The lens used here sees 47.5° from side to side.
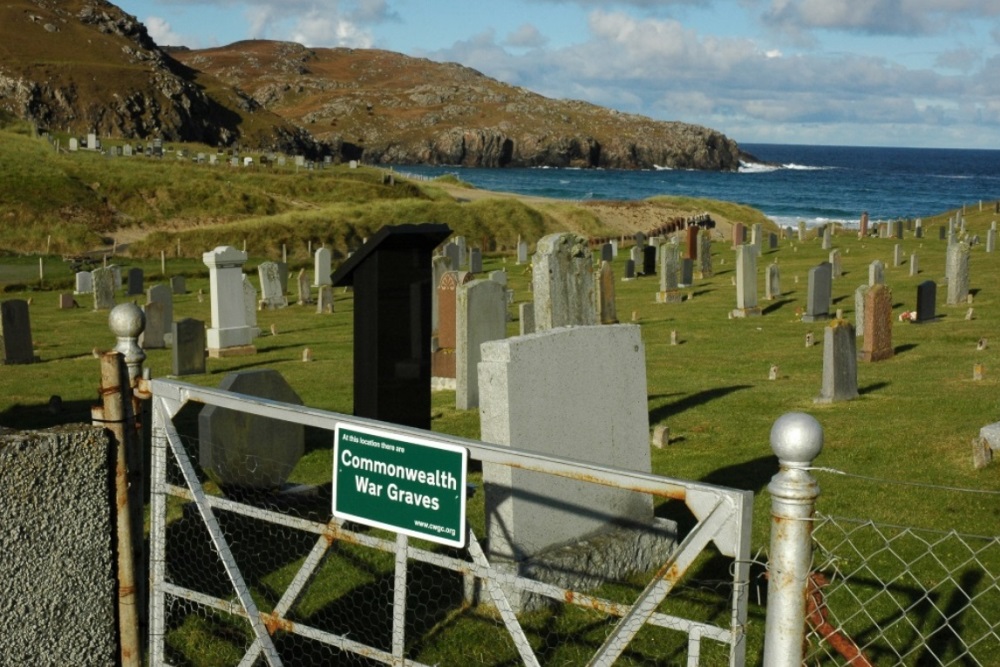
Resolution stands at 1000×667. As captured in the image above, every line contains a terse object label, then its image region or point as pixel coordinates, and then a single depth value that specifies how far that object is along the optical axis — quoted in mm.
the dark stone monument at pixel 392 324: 8023
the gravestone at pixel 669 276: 26484
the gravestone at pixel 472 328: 14125
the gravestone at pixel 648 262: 33312
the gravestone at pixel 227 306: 19516
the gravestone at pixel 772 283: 25453
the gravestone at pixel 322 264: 30984
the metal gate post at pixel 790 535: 3295
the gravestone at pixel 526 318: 18359
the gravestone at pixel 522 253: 38250
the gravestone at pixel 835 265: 29266
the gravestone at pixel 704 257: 31781
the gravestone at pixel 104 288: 26031
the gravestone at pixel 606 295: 20875
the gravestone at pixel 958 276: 22797
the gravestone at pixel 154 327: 20062
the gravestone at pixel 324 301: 25703
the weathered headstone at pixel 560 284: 13469
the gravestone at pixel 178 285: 29812
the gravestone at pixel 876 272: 24297
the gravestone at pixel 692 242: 33719
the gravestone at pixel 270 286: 26484
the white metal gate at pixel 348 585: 3627
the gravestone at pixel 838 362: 13109
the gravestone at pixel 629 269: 32188
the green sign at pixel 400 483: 4055
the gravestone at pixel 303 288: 27078
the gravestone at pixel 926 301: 20359
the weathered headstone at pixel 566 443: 6727
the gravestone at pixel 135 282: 29359
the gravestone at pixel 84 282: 29359
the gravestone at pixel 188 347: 16750
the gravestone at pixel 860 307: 17156
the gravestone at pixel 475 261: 34250
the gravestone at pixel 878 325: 16219
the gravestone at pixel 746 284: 22891
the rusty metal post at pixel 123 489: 5078
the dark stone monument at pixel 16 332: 18031
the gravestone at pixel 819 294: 21219
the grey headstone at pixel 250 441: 9180
